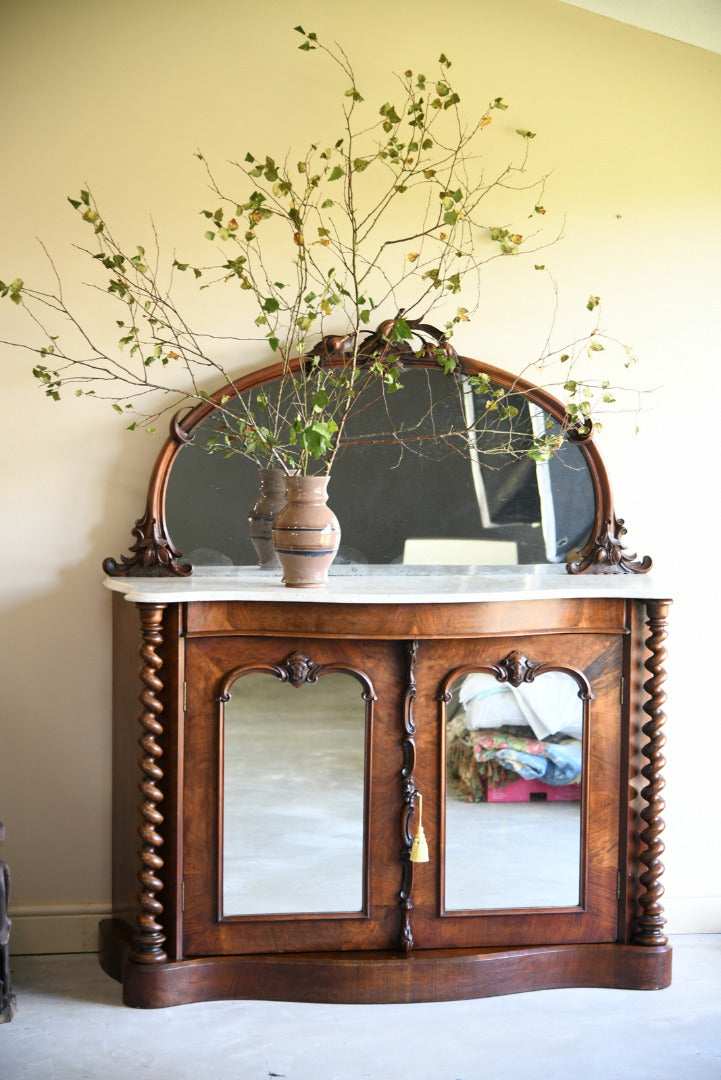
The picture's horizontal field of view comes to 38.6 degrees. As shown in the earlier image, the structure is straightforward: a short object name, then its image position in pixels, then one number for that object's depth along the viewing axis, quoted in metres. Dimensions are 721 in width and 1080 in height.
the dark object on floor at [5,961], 2.31
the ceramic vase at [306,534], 2.49
